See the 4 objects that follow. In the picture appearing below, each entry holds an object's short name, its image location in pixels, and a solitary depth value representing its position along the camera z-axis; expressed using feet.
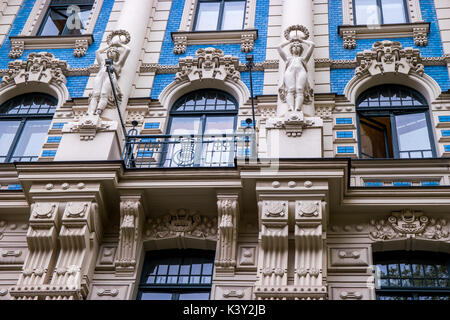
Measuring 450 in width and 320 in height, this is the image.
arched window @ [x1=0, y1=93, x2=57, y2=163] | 52.85
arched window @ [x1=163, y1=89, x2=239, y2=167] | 46.78
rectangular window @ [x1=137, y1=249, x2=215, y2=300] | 41.73
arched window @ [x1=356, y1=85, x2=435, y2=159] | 48.98
